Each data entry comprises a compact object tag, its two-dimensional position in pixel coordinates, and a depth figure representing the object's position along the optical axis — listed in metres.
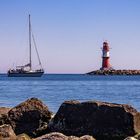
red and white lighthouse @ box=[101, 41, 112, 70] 128.00
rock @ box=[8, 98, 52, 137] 17.05
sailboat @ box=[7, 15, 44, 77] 115.04
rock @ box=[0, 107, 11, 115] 18.27
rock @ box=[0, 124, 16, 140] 12.52
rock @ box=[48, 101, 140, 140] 15.64
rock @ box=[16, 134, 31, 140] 12.24
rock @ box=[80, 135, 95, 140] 12.37
